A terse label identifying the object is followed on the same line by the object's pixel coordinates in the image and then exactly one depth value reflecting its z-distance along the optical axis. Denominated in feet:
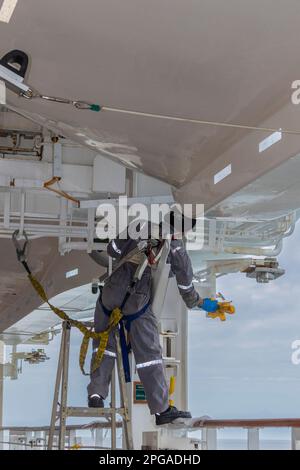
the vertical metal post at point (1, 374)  37.51
